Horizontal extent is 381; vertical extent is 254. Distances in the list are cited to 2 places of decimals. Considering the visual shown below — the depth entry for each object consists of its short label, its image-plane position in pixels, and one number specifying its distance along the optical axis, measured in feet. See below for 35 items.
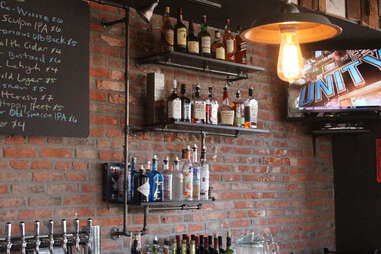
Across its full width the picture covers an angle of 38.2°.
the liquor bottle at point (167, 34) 11.04
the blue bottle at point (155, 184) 10.53
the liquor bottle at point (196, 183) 11.21
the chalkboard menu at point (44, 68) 9.25
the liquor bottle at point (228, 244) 11.57
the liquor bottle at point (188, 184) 11.00
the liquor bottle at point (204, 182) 11.43
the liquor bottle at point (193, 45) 11.36
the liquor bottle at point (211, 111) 11.63
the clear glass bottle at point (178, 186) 10.91
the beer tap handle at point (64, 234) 9.47
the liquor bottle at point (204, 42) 11.62
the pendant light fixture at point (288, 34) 7.09
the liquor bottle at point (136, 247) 10.47
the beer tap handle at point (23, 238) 8.92
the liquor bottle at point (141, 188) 10.32
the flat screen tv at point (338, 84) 13.82
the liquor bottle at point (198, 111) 11.32
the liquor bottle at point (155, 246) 10.71
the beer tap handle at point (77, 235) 9.64
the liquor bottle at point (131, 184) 10.52
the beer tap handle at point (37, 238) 9.11
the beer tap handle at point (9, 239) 8.78
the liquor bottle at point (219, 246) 11.46
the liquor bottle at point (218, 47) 11.87
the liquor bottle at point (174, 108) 10.82
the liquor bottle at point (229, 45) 12.13
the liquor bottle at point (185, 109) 11.07
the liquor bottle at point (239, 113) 12.26
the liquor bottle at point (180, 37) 11.19
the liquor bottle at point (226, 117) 11.96
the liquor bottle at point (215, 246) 11.26
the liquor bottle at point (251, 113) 12.60
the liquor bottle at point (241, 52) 12.51
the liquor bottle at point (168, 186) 10.75
